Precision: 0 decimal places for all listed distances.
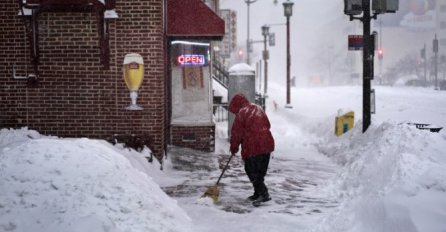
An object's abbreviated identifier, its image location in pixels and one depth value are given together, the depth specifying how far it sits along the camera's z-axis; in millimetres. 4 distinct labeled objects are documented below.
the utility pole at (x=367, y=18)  11414
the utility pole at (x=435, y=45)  61269
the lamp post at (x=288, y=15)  27109
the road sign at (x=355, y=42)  12126
